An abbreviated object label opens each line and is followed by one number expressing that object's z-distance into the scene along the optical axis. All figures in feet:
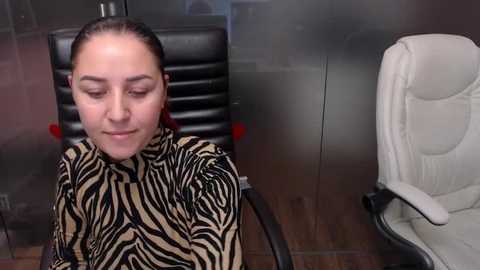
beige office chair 4.10
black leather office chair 3.95
